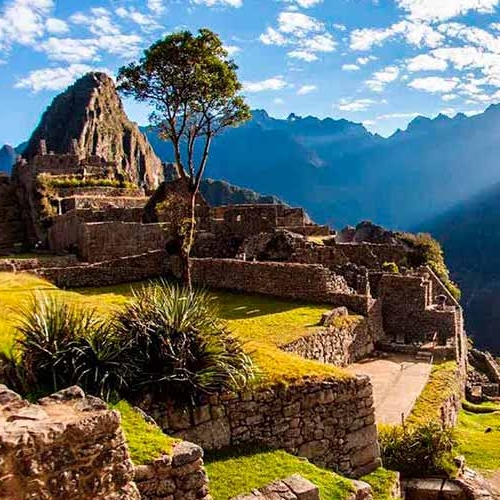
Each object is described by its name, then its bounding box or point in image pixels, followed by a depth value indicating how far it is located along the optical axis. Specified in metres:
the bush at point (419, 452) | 10.80
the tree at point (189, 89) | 18.58
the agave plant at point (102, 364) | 7.75
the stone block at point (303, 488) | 7.34
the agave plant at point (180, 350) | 8.33
